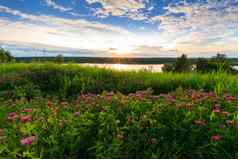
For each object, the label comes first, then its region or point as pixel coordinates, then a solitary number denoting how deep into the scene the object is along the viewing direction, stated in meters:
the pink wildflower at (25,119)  1.32
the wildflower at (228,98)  1.80
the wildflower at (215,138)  1.22
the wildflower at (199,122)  1.35
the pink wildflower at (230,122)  1.36
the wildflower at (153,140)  1.27
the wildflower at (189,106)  1.58
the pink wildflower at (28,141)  1.10
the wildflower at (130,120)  1.40
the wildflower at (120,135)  1.22
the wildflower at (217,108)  1.49
